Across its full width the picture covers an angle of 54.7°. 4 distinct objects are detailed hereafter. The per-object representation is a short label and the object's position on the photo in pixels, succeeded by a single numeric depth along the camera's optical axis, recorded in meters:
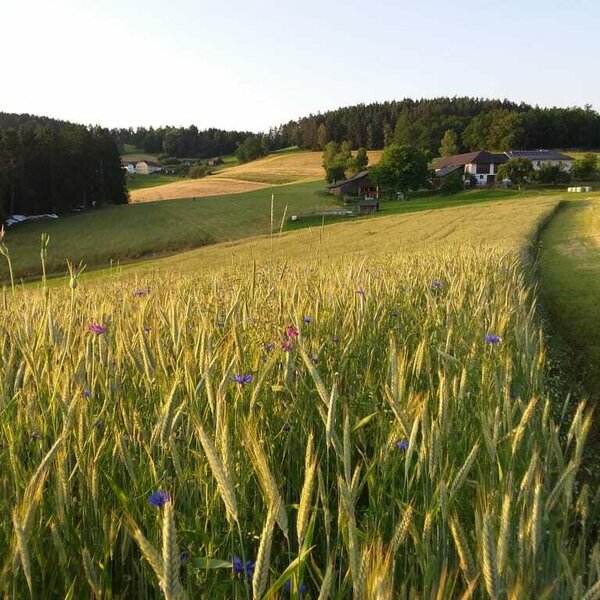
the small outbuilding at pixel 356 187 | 78.94
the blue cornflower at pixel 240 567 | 1.26
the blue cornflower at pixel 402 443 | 1.67
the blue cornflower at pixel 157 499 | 1.30
